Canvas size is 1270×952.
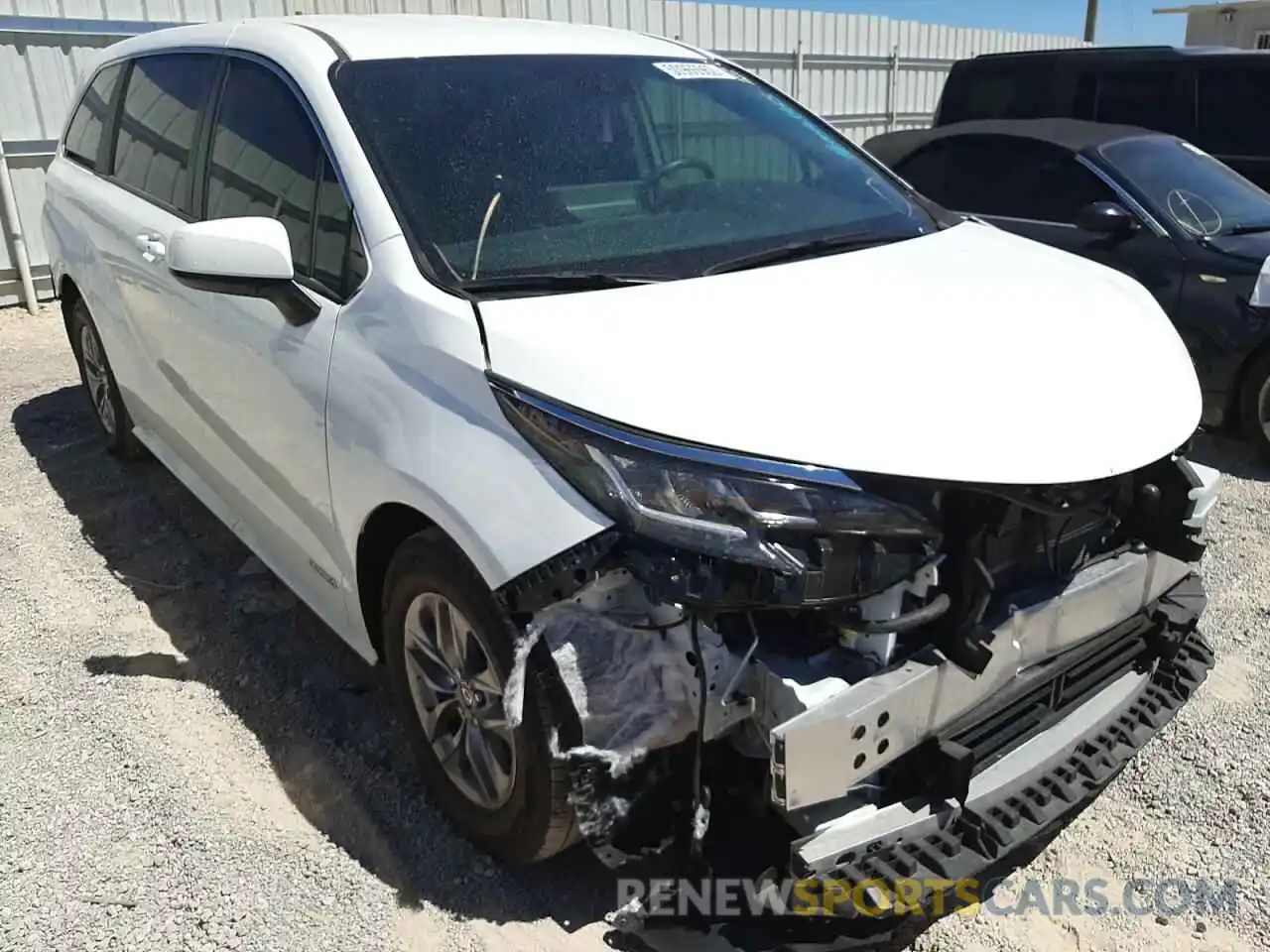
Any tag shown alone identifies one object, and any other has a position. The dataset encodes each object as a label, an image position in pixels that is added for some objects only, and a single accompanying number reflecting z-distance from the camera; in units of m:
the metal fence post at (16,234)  8.03
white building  24.06
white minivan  1.93
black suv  7.13
